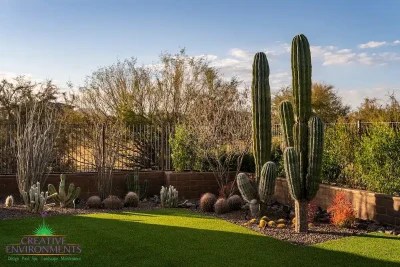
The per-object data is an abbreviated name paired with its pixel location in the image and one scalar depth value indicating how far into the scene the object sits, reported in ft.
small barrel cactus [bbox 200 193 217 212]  34.04
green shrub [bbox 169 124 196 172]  43.75
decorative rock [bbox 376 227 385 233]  26.69
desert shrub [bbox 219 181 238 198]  38.88
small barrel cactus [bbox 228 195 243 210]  33.91
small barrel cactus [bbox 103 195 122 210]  35.12
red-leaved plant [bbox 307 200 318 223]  29.13
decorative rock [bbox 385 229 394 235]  26.12
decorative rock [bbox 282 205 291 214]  33.65
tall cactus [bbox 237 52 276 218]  31.22
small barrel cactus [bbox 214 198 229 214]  32.94
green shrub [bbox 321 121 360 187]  33.47
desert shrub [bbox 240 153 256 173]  44.60
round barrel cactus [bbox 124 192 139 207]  36.47
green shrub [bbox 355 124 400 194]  29.30
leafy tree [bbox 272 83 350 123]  96.17
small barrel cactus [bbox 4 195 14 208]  34.96
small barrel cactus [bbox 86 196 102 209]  35.29
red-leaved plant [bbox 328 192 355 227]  27.55
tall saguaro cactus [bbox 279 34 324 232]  26.27
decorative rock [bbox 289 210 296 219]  31.50
